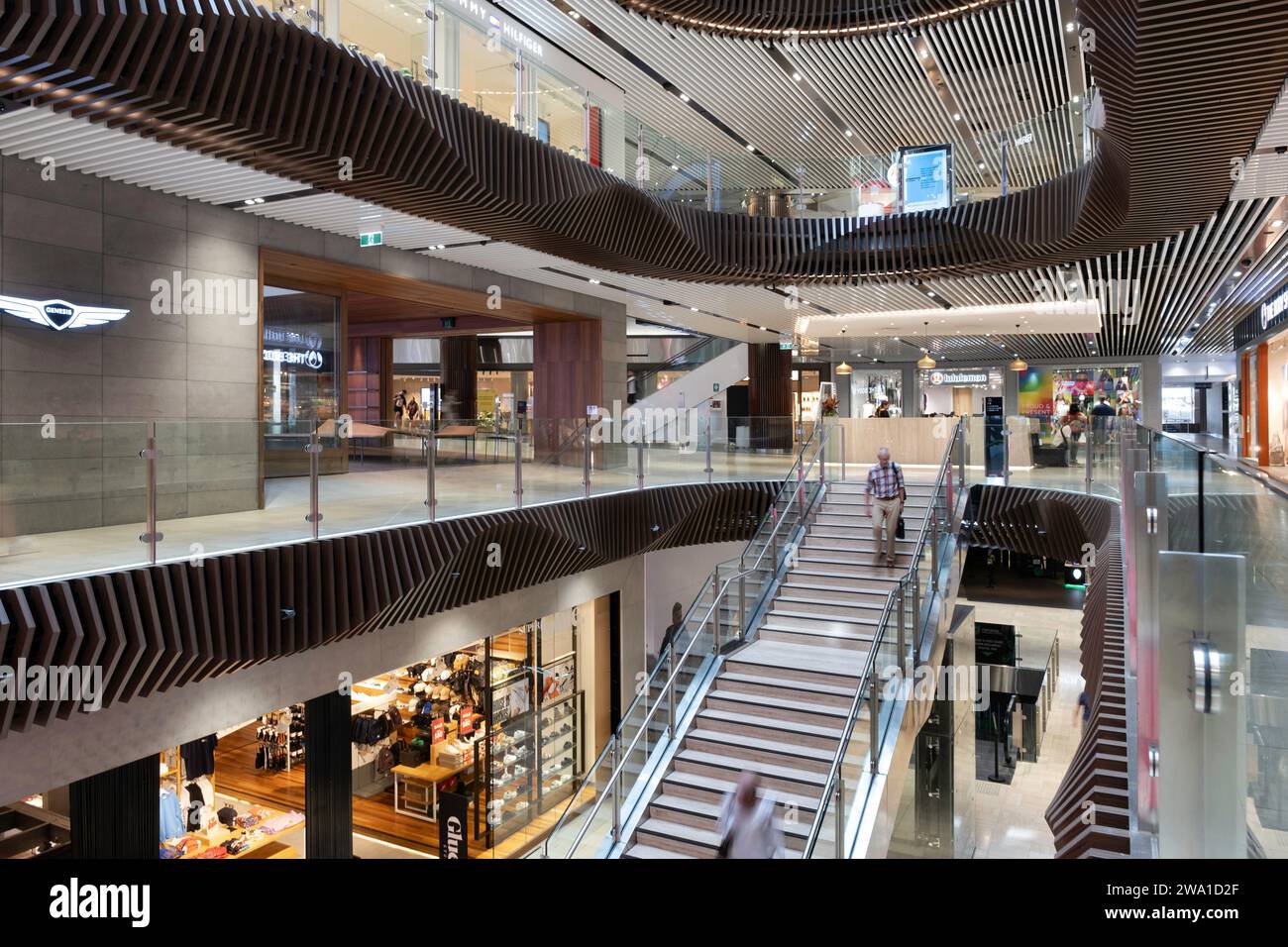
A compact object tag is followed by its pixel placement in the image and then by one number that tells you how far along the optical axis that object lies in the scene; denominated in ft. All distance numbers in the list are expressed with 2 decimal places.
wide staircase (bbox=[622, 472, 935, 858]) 26.55
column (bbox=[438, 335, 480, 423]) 76.28
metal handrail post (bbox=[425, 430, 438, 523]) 27.99
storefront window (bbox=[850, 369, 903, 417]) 112.98
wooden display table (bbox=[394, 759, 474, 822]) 35.96
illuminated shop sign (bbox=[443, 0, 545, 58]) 31.32
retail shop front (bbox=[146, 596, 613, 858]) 27.84
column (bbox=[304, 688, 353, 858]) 29.53
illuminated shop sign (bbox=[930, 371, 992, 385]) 110.52
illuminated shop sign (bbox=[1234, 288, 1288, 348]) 50.06
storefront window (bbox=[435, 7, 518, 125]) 28.60
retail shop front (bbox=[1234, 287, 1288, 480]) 54.39
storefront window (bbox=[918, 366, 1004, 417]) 110.11
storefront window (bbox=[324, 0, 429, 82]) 23.66
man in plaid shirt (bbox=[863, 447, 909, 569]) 36.78
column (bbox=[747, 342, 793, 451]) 89.45
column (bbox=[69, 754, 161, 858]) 21.86
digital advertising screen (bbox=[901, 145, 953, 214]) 45.83
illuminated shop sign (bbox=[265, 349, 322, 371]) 37.73
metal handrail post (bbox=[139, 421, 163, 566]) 19.38
